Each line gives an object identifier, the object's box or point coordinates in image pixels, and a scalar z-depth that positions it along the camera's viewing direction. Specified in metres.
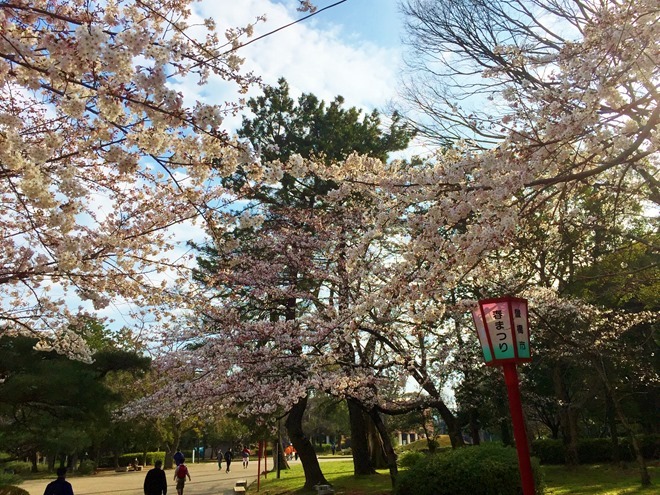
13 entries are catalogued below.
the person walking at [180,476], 13.73
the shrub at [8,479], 11.91
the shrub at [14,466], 13.56
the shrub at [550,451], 19.11
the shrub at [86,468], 30.52
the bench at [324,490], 10.81
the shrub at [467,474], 7.85
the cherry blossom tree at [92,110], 3.08
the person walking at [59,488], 8.64
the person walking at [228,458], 27.45
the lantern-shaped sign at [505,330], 5.02
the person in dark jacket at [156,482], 9.95
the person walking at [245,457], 32.30
